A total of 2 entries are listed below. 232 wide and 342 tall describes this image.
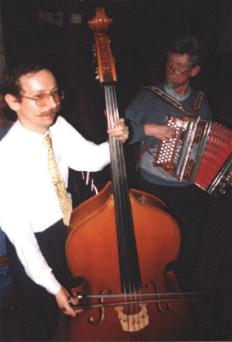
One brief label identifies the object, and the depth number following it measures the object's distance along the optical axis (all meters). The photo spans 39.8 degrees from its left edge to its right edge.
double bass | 1.66
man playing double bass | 1.43
